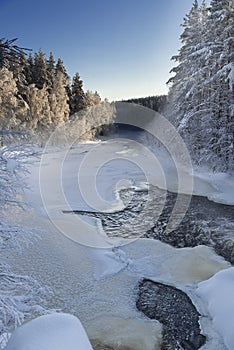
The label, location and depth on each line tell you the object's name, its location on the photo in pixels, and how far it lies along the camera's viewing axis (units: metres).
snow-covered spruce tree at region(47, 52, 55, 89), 37.09
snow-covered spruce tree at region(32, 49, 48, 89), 35.16
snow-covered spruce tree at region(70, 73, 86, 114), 43.72
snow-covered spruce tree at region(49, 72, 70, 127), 33.94
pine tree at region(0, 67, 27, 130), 21.55
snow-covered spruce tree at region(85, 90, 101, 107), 46.19
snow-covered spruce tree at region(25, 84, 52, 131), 28.94
